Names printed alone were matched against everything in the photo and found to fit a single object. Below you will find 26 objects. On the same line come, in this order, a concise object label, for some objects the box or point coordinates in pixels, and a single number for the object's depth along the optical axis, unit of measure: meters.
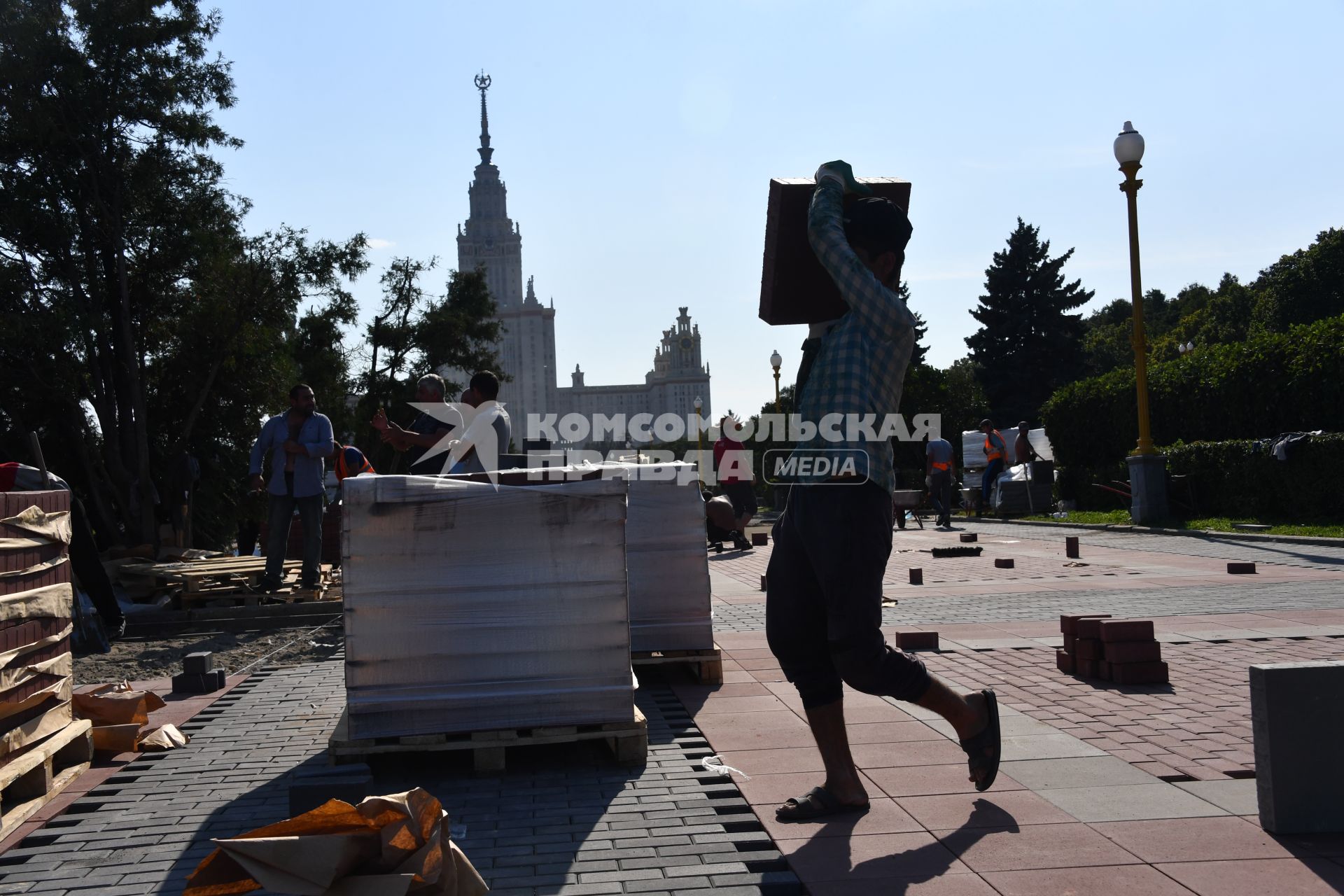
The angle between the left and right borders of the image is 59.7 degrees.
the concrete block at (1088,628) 6.30
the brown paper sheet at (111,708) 5.70
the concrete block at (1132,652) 6.12
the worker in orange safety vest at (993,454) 23.98
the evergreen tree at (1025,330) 64.38
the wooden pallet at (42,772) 4.20
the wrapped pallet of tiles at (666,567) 6.70
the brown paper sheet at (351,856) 2.97
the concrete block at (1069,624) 6.49
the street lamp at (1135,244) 18.64
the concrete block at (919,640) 7.64
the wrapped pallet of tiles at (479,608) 4.73
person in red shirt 18.27
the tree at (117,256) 17.27
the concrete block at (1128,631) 6.15
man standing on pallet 10.44
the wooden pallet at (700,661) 6.72
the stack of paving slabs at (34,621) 4.34
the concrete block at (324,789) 3.85
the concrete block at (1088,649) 6.31
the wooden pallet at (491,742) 4.70
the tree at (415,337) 46.03
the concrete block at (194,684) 7.16
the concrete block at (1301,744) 3.56
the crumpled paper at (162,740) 5.52
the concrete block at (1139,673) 6.12
